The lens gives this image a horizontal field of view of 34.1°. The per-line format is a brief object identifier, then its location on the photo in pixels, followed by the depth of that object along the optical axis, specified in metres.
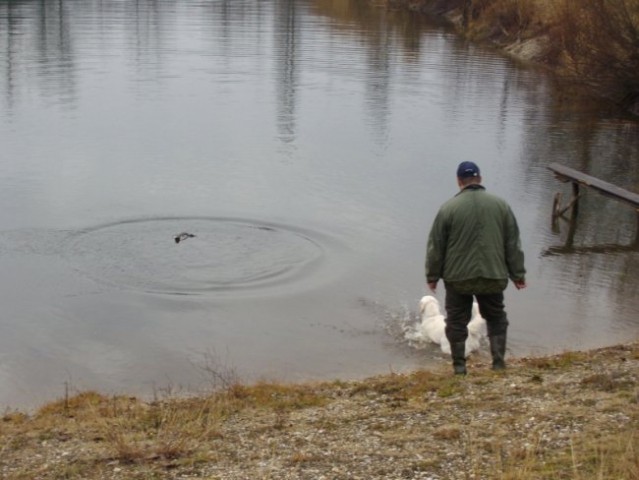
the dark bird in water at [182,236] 16.58
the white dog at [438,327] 11.86
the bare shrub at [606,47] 30.02
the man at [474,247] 9.12
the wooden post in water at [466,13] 54.11
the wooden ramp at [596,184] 17.55
